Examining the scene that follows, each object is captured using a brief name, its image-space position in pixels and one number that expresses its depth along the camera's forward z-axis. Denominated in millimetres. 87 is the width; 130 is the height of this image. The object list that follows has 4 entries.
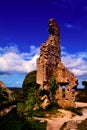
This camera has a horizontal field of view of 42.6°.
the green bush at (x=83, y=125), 8057
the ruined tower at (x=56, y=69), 12832
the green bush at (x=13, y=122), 6206
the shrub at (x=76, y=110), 12032
